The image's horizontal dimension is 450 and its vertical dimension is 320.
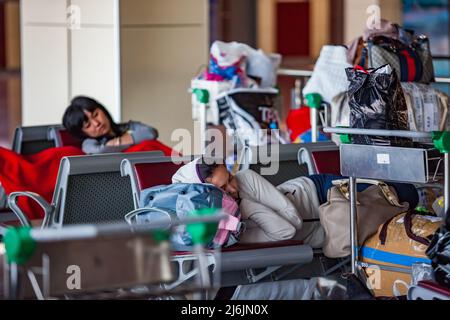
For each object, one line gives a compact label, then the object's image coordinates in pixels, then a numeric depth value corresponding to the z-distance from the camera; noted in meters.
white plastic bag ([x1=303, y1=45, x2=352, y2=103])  13.55
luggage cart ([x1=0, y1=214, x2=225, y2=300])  5.41
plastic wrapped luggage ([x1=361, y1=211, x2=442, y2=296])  9.23
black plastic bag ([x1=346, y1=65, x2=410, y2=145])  9.19
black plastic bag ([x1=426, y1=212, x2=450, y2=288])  7.86
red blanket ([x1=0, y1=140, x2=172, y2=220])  11.55
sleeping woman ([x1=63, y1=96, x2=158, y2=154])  13.19
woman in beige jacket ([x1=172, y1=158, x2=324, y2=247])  9.62
